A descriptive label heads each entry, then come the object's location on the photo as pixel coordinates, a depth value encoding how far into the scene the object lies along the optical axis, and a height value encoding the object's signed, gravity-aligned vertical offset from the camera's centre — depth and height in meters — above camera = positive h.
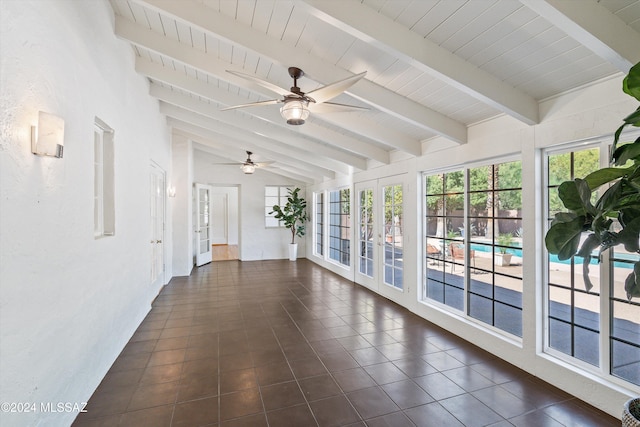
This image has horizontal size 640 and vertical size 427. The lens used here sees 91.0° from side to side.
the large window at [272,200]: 9.57 +0.38
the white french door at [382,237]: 5.01 -0.43
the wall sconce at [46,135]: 1.65 +0.42
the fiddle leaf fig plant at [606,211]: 1.35 +0.01
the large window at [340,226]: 7.06 -0.32
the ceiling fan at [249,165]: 7.13 +1.10
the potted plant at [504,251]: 3.17 -0.40
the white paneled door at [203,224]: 8.14 -0.31
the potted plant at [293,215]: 9.23 -0.07
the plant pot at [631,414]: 1.47 -0.97
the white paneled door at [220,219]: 13.00 -0.27
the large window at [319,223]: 8.61 -0.30
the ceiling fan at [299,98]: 2.58 +1.00
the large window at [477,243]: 3.16 -0.35
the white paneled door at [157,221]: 5.09 -0.14
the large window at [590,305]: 2.31 -0.73
